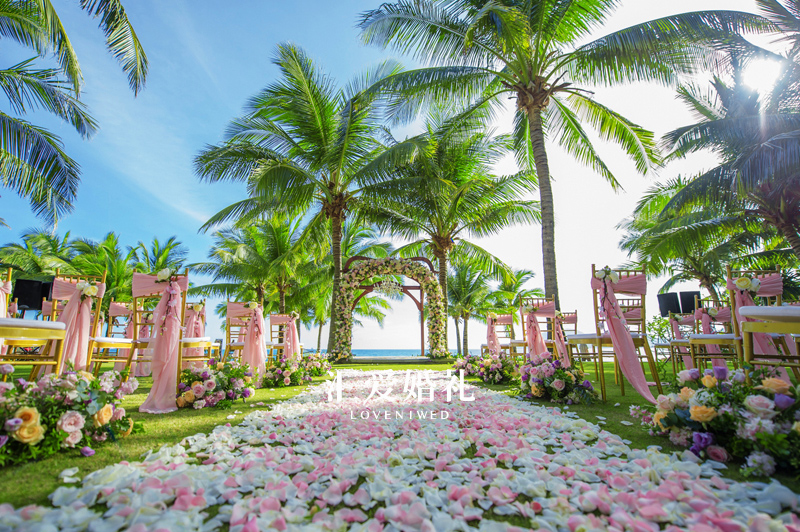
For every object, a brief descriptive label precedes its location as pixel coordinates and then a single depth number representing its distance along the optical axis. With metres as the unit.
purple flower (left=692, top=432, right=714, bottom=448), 2.09
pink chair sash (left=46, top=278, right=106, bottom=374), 4.25
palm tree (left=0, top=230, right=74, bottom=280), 18.52
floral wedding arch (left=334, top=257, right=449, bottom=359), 12.00
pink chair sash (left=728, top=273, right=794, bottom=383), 3.94
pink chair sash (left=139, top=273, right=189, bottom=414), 3.77
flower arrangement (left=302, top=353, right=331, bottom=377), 7.09
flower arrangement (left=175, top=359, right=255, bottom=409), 3.89
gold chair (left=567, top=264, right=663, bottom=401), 4.07
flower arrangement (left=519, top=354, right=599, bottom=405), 4.10
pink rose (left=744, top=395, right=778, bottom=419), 1.85
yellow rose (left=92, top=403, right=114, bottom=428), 2.28
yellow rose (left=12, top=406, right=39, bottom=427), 1.93
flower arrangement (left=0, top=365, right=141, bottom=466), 1.93
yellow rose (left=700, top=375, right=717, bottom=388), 2.27
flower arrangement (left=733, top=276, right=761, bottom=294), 3.84
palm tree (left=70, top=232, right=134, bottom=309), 18.02
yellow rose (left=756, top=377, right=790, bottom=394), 1.94
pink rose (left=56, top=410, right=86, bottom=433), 2.08
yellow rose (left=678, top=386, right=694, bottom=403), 2.34
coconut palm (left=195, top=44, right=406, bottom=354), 9.95
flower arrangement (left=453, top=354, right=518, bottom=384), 6.25
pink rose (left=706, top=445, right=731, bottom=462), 2.02
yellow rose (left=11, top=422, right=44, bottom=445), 1.91
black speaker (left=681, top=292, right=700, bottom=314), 11.27
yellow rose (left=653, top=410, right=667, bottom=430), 2.47
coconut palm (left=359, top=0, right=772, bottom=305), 6.11
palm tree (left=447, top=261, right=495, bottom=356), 24.02
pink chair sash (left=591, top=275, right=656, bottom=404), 3.90
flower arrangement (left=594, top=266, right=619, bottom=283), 4.28
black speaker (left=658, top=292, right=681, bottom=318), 11.29
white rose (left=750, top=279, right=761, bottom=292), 3.94
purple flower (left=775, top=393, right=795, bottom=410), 1.85
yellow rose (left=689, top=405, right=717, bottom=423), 2.11
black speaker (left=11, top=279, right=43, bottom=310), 10.05
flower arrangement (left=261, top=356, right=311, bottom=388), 5.95
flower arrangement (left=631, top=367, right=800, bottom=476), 1.78
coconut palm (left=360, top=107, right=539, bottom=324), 11.09
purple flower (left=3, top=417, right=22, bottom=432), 1.87
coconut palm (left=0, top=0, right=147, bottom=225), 6.10
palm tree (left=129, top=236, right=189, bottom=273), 20.25
